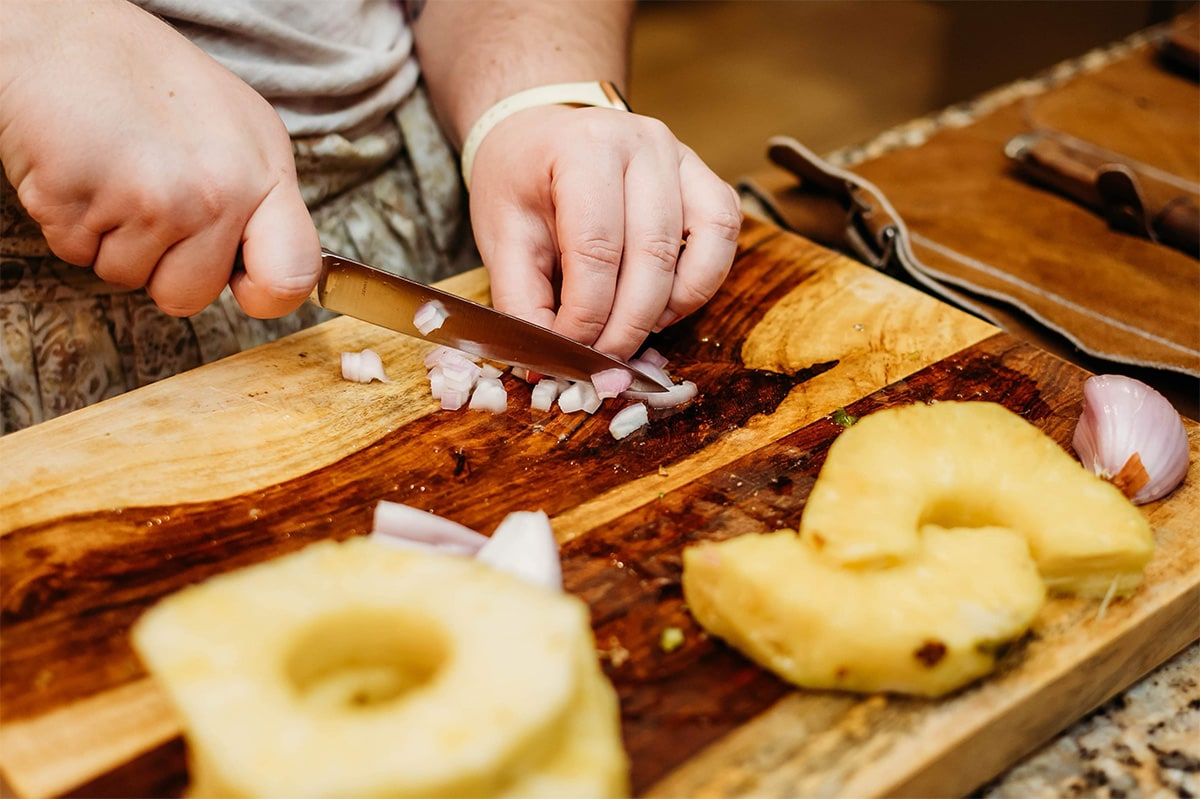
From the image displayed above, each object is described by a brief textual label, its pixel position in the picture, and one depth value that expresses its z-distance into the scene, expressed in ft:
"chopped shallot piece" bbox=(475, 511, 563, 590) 1.53
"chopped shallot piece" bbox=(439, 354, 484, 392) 1.83
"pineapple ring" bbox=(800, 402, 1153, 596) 1.50
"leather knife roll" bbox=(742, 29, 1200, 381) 2.04
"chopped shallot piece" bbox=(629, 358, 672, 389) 1.85
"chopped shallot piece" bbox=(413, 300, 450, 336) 1.83
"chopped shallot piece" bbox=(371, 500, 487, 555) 1.59
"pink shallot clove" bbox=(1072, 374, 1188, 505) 1.66
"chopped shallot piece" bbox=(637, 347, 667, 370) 1.90
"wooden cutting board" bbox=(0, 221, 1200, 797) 1.42
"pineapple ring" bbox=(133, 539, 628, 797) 1.23
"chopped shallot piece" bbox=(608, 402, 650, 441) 1.78
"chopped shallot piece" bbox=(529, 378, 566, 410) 1.83
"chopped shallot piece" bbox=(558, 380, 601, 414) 1.82
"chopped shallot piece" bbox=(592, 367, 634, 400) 1.83
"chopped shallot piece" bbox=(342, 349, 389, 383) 1.85
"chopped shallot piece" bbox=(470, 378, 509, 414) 1.82
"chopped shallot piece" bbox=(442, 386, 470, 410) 1.81
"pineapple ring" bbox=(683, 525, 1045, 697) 1.42
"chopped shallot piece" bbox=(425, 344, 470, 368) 1.87
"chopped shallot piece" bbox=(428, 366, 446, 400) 1.83
